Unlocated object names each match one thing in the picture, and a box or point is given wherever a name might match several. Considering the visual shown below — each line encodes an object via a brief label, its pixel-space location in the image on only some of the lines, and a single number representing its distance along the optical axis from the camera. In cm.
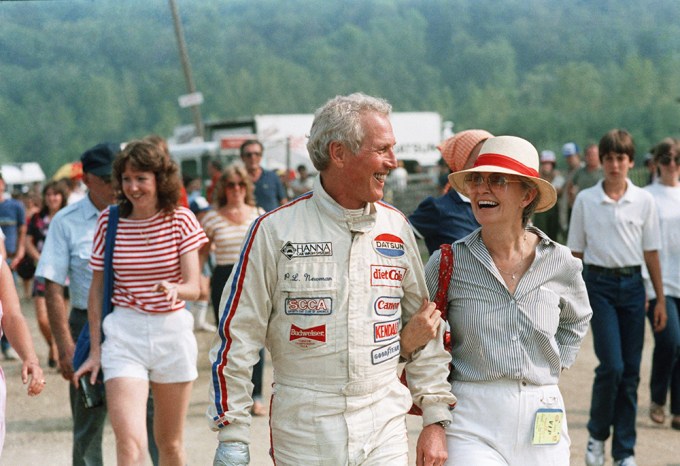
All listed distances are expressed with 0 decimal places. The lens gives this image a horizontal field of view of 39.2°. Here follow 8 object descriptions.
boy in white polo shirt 636
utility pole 2395
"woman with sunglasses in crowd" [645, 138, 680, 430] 730
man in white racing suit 338
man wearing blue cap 530
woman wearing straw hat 362
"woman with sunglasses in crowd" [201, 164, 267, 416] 815
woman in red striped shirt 487
